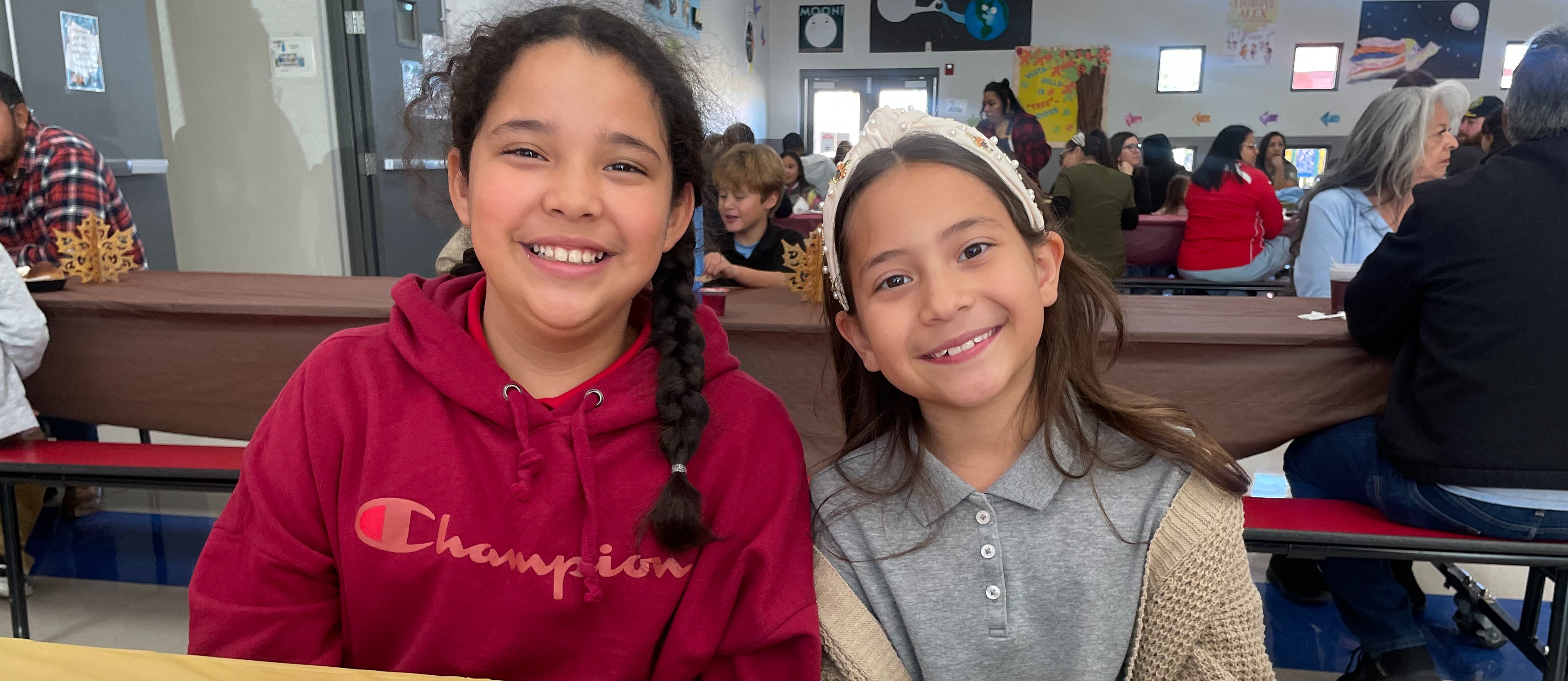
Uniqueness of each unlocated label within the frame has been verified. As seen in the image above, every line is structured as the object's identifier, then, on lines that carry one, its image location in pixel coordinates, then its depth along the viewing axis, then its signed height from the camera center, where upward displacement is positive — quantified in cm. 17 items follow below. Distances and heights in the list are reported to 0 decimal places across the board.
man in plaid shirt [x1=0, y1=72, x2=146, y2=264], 261 -12
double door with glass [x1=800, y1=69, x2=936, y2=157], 1055 +49
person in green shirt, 509 -35
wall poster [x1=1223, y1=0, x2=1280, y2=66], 962 +106
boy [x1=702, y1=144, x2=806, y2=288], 264 -23
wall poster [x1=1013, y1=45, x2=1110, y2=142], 1001 +55
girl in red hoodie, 92 -33
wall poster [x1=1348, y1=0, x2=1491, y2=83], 930 +95
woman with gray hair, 245 -9
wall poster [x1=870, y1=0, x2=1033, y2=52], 1016 +123
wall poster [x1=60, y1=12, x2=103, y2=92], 358 +35
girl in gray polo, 97 -38
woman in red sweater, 493 -43
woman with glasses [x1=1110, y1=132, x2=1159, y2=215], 675 -19
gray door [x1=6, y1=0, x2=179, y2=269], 345 +18
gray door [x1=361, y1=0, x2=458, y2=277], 431 +9
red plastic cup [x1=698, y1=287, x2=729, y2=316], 202 -33
